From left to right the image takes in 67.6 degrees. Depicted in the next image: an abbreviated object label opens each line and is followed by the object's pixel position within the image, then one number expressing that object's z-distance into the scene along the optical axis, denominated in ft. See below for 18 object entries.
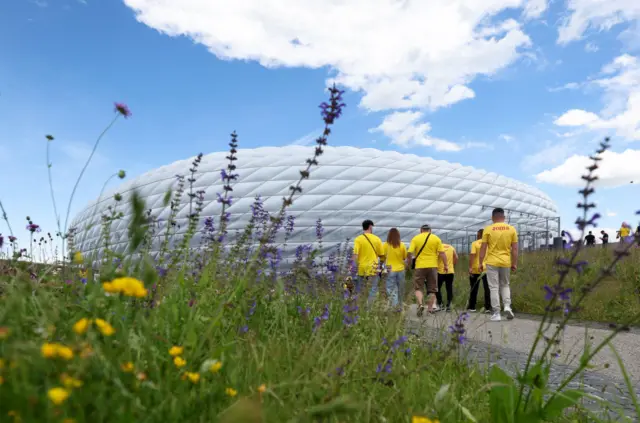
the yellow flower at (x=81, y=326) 3.27
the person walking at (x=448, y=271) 32.76
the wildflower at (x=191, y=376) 4.65
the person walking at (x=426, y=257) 30.91
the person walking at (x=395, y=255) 28.25
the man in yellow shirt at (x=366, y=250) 26.00
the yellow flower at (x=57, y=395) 2.83
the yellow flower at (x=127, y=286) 3.66
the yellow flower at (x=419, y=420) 4.19
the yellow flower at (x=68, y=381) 3.08
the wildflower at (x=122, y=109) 8.82
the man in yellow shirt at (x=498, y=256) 26.86
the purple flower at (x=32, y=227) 12.62
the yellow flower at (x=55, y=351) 3.08
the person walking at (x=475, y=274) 32.17
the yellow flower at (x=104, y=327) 3.38
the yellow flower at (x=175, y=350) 4.81
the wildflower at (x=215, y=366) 4.84
